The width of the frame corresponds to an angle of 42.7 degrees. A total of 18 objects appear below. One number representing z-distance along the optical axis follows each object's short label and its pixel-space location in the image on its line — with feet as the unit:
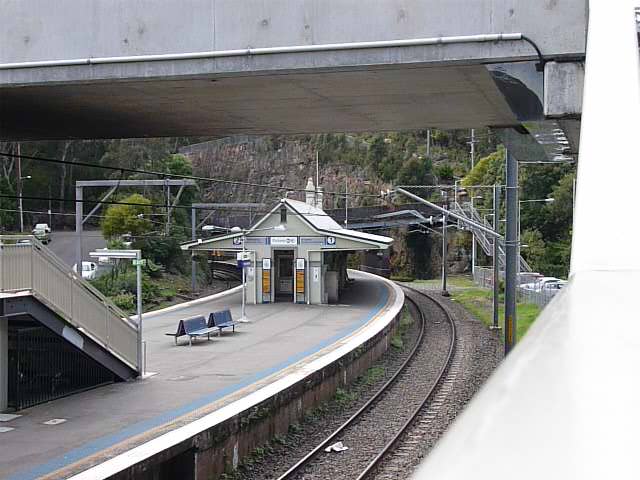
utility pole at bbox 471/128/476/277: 228.12
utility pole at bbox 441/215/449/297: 134.47
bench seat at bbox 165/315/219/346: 65.82
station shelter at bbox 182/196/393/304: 103.40
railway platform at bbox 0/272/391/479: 32.73
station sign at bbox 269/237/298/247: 104.22
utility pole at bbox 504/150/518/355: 59.62
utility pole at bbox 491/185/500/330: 82.07
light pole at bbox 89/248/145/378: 51.31
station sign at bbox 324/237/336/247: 103.50
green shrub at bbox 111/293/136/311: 106.11
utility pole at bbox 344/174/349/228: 178.48
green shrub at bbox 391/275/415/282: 192.80
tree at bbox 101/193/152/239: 123.65
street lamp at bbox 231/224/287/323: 102.74
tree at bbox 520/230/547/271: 146.51
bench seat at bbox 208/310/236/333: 72.02
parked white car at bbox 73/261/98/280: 117.80
